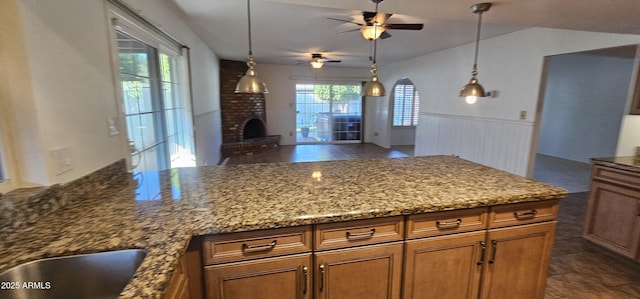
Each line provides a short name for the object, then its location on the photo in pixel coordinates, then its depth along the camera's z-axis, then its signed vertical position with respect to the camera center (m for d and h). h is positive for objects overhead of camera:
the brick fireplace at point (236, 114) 6.83 -0.24
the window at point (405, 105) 8.33 +0.04
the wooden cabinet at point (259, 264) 1.21 -0.72
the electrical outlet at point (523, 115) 3.75 -0.10
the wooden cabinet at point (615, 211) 2.22 -0.87
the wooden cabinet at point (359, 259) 1.32 -0.75
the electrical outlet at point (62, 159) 1.24 -0.26
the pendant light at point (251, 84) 2.01 +0.15
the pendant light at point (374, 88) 2.44 +0.16
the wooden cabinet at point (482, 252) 1.46 -0.80
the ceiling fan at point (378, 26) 2.88 +0.86
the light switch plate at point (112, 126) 1.70 -0.14
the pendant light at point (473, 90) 2.44 +0.15
